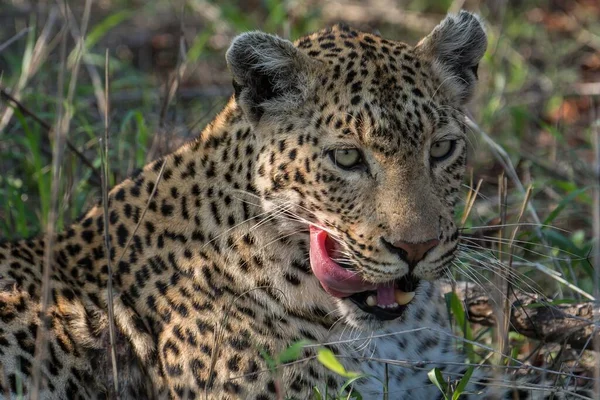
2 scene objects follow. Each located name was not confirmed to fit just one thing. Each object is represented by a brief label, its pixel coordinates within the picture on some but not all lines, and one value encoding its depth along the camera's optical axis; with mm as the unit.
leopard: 9727
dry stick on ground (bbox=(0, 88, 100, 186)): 13918
